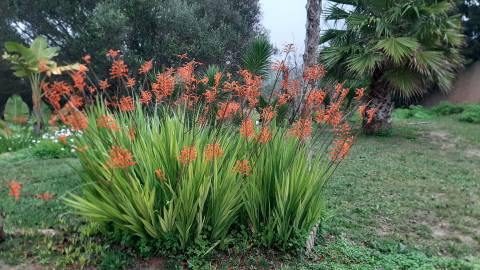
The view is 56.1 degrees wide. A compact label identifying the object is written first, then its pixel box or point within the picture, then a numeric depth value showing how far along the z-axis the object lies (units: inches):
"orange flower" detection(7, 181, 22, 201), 101.0
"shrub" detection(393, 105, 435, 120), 622.0
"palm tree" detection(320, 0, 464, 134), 390.9
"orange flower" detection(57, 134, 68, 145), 111.0
